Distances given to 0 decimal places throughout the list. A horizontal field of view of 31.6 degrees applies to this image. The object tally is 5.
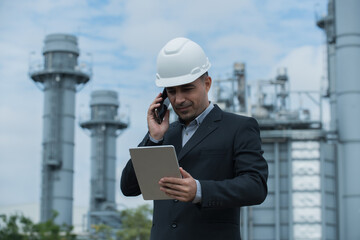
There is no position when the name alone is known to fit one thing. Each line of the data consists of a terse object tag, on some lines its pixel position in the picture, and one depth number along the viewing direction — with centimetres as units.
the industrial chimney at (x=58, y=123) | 4812
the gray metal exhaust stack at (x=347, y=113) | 3362
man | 369
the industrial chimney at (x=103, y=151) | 6022
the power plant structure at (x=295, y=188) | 3350
